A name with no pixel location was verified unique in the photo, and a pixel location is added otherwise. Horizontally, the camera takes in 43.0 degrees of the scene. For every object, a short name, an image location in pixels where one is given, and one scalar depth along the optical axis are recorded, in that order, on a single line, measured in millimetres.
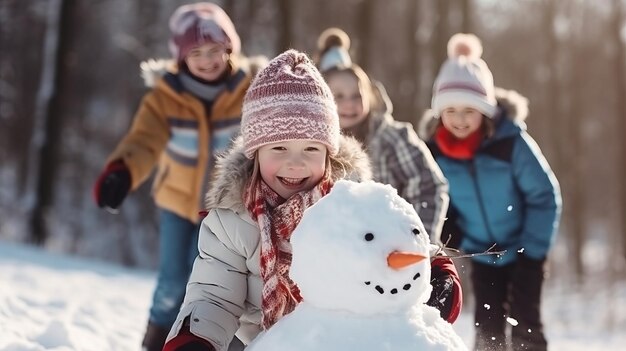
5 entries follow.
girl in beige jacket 2438
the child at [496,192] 4297
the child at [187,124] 4473
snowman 1771
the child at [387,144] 3961
